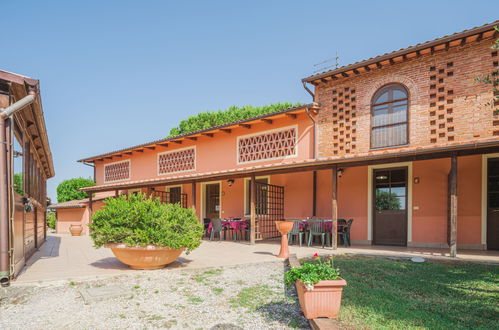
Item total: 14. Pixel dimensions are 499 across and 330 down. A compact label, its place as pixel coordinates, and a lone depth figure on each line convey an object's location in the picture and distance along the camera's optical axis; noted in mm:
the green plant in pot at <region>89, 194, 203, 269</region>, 5703
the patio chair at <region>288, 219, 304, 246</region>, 9539
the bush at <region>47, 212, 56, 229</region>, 24375
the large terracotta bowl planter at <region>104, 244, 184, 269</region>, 5717
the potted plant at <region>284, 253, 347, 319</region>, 3225
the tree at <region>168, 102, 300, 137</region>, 26047
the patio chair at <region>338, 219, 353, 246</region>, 9438
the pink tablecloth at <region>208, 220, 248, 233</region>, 11500
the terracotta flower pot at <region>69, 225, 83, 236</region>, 17234
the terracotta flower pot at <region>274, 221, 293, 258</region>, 6887
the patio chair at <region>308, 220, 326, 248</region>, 9219
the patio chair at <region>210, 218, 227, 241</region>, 11570
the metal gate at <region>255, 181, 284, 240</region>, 11586
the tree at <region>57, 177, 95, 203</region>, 25812
